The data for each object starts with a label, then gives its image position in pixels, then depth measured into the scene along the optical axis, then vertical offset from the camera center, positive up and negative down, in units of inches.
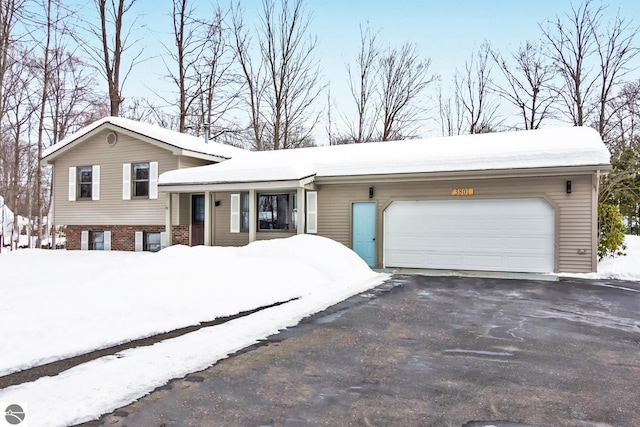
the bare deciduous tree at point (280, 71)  1040.2 +350.7
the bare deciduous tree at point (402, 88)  1126.4 +335.9
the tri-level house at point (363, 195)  459.5 +25.6
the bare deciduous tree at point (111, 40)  878.4 +355.4
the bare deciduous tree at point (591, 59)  863.7 +321.0
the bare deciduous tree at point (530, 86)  976.3 +305.3
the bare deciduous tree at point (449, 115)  1162.6 +273.1
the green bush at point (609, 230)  530.6 -16.9
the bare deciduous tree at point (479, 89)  1107.3 +329.1
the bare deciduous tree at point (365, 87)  1131.3 +337.0
